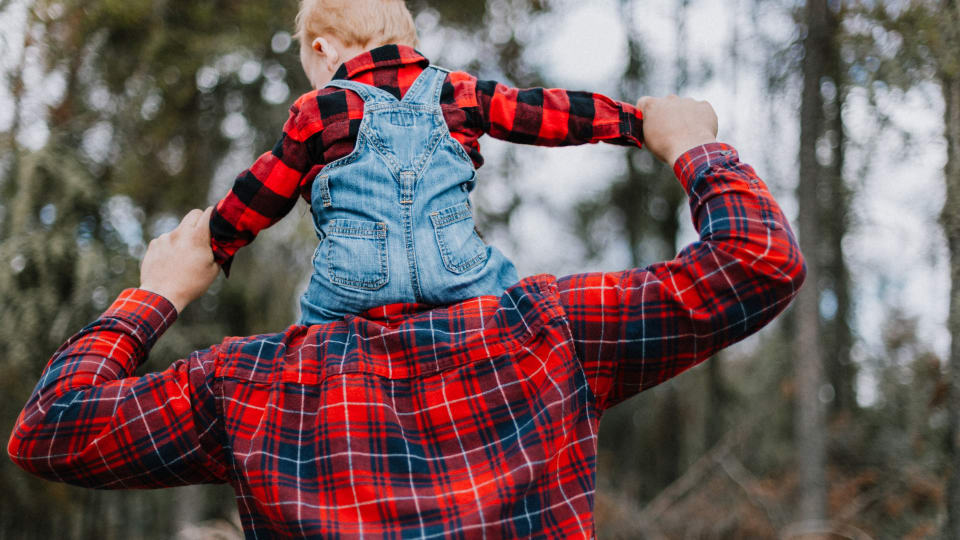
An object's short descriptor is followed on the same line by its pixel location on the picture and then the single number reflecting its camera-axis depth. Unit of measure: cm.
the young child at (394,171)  113
